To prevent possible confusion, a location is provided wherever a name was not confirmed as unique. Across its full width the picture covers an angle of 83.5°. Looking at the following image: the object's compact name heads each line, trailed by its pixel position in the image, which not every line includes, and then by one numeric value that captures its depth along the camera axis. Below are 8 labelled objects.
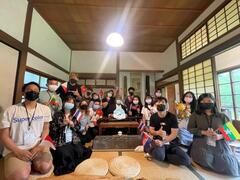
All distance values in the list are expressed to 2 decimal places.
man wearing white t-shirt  1.39
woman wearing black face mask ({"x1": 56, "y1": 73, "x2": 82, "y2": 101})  2.77
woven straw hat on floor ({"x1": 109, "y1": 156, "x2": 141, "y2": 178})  1.48
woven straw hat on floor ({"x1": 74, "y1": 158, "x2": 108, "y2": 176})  1.49
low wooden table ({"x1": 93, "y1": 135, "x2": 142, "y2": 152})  2.20
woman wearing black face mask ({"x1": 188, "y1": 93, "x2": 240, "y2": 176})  1.52
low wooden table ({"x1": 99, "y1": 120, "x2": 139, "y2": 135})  2.86
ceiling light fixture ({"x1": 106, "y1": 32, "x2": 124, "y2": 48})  3.93
